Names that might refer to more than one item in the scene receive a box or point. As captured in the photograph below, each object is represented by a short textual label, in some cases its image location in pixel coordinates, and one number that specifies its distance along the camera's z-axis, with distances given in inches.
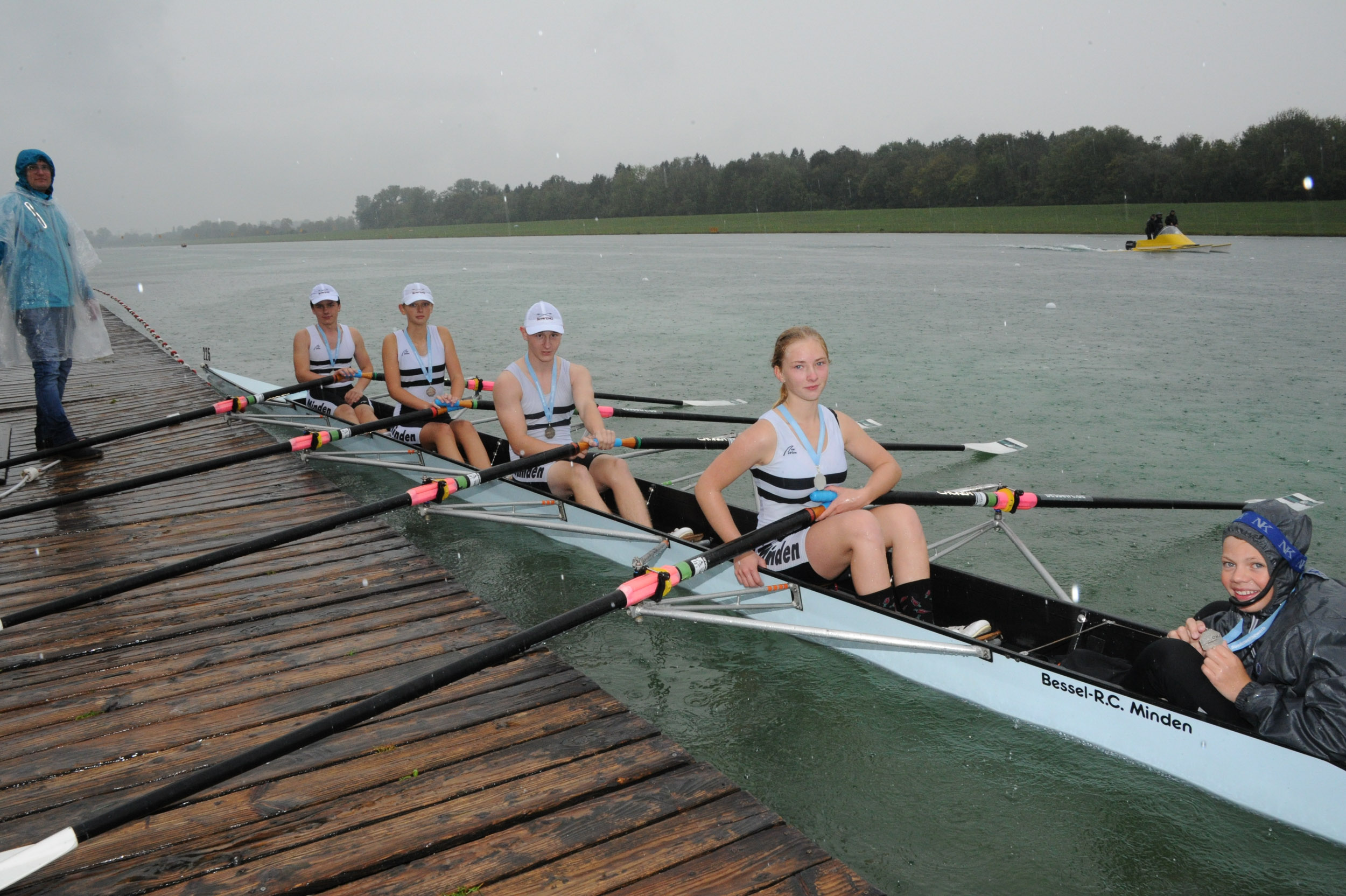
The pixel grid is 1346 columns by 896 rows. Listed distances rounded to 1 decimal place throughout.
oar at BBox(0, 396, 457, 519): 182.5
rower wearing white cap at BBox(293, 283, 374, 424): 316.5
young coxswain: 101.1
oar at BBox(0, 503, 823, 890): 78.5
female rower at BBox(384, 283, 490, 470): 282.7
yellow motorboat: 1348.4
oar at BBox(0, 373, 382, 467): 236.8
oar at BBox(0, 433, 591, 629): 139.3
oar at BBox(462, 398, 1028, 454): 264.2
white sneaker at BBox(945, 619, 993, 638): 149.4
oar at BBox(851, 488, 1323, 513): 161.2
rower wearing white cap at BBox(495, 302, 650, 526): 211.3
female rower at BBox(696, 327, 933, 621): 147.1
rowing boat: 107.4
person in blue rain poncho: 246.4
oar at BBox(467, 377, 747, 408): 315.3
